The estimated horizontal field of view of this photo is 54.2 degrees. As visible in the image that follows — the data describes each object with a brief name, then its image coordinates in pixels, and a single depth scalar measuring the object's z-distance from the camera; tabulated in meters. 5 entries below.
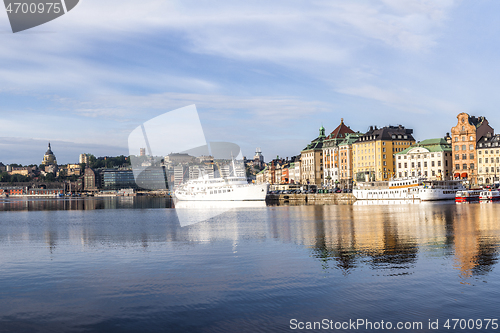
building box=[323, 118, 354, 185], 186.62
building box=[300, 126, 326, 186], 198.55
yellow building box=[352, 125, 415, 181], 164.75
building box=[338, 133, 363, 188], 179.00
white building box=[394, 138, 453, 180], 149.50
